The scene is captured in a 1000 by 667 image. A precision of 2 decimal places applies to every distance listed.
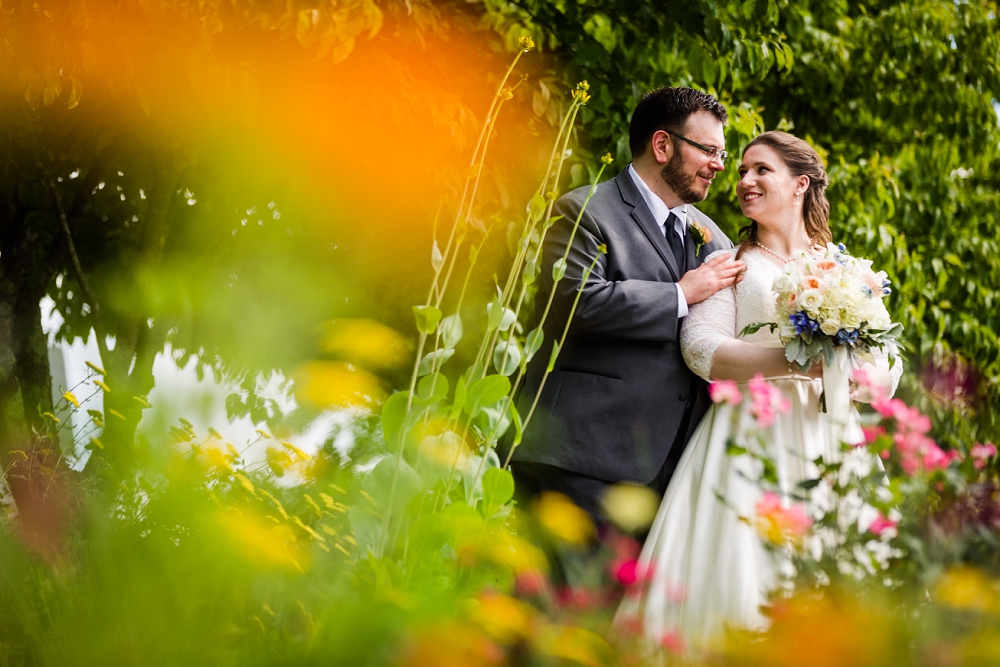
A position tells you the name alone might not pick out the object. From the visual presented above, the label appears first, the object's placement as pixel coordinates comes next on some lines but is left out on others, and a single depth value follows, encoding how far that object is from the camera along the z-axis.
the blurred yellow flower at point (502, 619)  3.35
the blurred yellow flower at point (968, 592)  2.92
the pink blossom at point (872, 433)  4.14
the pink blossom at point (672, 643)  3.35
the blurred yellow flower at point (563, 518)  4.33
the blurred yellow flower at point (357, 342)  4.43
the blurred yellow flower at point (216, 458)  4.27
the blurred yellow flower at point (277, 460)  4.35
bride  4.71
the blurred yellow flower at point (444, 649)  2.82
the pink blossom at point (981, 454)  4.06
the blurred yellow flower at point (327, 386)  4.32
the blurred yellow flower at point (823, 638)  2.61
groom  4.93
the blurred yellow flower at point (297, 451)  4.35
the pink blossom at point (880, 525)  3.72
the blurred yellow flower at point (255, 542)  3.60
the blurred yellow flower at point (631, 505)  4.42
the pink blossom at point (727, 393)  4.30
